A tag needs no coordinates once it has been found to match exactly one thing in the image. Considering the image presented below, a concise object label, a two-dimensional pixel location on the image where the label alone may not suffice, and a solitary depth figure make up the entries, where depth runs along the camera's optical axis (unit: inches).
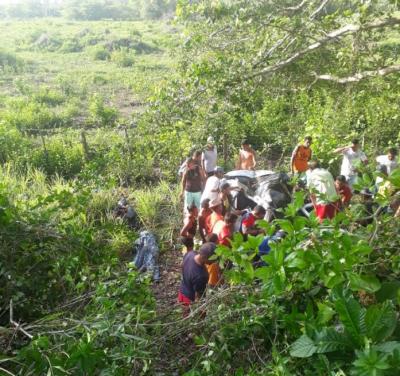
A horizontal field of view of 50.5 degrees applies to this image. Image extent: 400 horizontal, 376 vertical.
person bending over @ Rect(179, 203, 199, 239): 218.2
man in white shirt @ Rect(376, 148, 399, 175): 244.0
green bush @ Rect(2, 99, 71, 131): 510.1
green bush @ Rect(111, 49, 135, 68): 1071.6
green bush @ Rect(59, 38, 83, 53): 1300.4
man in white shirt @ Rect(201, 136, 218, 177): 298.9
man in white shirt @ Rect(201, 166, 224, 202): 242.1
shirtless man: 305.6
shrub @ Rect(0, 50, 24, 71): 979.3
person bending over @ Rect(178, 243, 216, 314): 162.1
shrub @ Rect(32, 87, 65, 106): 682.2
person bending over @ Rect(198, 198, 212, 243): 221.1
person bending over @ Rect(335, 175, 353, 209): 219.1
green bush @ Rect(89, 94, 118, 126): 574.6
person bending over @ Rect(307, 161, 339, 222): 217.6
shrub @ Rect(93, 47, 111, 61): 1173.7
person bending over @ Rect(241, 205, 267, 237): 198.2
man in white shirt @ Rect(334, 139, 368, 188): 267.6
